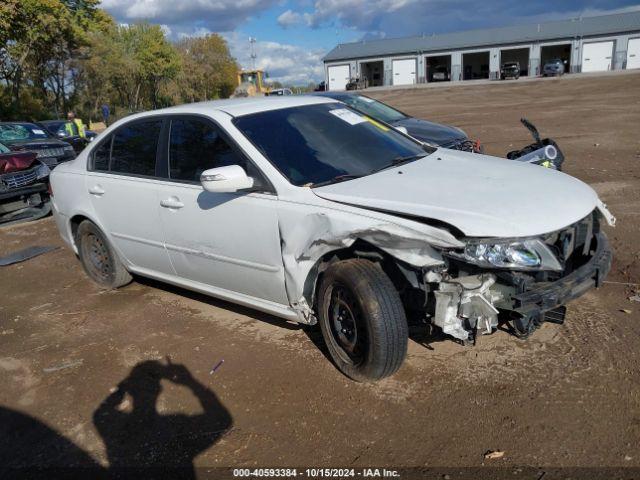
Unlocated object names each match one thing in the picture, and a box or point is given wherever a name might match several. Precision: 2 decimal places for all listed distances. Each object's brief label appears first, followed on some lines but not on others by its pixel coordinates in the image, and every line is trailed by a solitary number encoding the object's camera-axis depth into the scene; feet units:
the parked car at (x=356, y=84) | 183.21
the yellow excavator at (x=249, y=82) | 202.05
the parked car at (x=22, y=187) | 28.27
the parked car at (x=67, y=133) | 45.60
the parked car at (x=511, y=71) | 157.58
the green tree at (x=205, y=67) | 172.62
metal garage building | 171.53
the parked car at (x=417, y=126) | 26.35
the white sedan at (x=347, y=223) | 9.76
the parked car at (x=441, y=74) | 192.26
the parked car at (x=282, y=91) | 124.26
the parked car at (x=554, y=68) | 152.87
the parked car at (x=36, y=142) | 36.06
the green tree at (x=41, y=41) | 86.74
